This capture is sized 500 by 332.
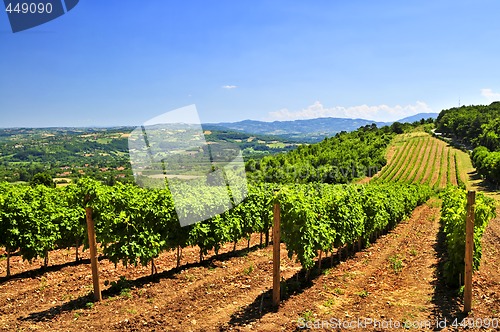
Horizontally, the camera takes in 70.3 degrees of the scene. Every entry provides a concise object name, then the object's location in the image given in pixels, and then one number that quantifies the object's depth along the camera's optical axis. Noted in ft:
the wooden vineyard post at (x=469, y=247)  27.48
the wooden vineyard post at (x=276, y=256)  29.48
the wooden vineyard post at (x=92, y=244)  30.71
